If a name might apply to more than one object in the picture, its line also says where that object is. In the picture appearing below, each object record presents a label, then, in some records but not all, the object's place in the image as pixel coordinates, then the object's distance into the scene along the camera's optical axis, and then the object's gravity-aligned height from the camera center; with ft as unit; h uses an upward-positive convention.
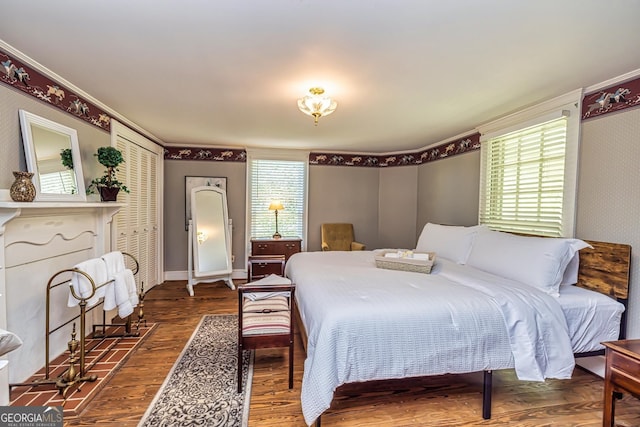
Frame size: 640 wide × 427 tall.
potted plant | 9.31 +0.66
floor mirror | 14.71 -1.87
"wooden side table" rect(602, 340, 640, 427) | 4.72 -2.72
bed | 5.56 -2.30
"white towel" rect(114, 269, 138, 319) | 7.99 -2.57
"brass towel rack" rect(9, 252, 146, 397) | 6.55 -3.94
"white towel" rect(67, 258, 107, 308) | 7.07 -1.99
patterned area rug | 6.04 -4.44
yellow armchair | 17.46 -1.93
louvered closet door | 11.93 -0.50
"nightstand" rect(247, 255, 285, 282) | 14.14 -3.28
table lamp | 16.36 -0.23
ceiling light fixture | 7.99 +2.75
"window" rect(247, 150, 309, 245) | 17.12 +0.71
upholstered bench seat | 6.96 -2.81
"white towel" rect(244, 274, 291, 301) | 7.21 -2.21
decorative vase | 6.21 +0.23
